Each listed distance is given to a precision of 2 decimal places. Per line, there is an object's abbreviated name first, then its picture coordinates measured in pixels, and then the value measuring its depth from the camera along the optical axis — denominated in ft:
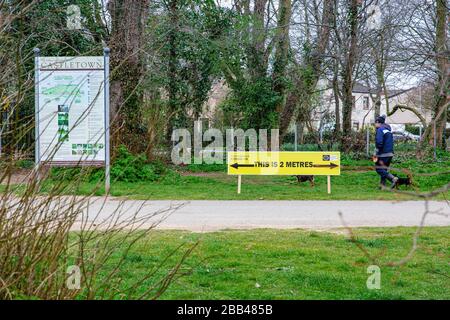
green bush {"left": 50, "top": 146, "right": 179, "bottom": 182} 62.67
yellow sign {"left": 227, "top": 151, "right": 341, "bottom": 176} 55.67
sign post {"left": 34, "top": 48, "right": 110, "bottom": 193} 47.03
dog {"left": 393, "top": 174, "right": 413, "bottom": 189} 56.12
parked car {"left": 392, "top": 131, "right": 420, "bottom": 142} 108.15
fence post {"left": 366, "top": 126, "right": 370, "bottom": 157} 89.44
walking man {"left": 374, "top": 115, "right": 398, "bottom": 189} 57.31
